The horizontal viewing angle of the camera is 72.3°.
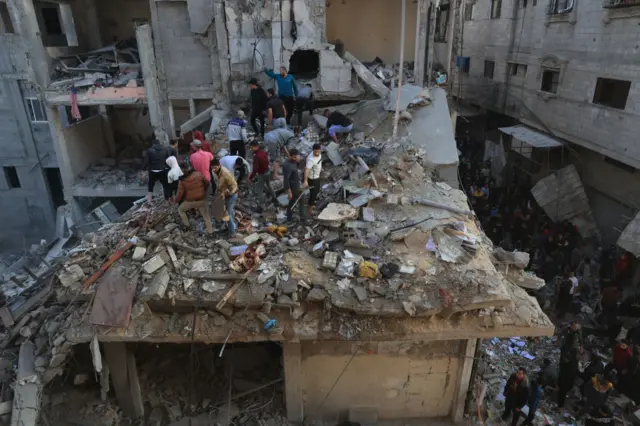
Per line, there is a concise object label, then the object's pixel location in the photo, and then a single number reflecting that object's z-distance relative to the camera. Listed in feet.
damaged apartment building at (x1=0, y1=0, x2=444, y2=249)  47.91
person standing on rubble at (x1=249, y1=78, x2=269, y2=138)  37.73
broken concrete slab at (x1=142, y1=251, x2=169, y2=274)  22.93
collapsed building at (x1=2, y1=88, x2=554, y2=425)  21.99
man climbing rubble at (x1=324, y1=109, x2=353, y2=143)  38.47
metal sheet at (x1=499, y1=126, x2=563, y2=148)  48.57
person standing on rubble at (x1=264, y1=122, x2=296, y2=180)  35.79
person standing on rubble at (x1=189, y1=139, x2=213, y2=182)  27.53
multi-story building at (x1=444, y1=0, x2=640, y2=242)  40.27
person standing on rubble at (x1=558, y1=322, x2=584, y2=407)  27.33
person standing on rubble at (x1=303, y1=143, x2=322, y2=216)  27.45
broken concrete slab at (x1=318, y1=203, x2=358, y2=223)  26.11
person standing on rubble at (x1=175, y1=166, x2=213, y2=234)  25.20
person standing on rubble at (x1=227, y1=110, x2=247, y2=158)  34.30
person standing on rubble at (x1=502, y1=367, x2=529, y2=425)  26.20
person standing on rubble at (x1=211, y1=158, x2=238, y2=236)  24.82
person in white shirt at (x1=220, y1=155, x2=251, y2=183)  28.43
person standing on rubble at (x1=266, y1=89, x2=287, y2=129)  37.77
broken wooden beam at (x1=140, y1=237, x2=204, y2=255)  24.48
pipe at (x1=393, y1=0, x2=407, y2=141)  37.09
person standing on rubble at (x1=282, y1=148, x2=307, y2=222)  27.09
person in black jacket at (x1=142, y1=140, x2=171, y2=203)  29.66
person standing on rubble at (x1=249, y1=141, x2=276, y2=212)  28.50
